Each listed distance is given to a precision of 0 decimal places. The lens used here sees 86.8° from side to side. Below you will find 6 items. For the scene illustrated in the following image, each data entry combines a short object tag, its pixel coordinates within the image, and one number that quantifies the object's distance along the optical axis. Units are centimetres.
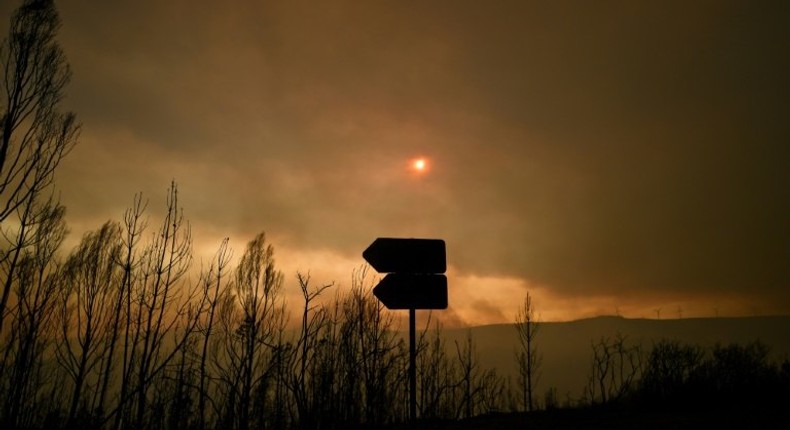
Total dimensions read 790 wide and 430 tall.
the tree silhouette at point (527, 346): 3084
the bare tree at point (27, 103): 515
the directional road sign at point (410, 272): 451
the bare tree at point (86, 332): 447
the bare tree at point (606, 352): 2622
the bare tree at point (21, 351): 456
